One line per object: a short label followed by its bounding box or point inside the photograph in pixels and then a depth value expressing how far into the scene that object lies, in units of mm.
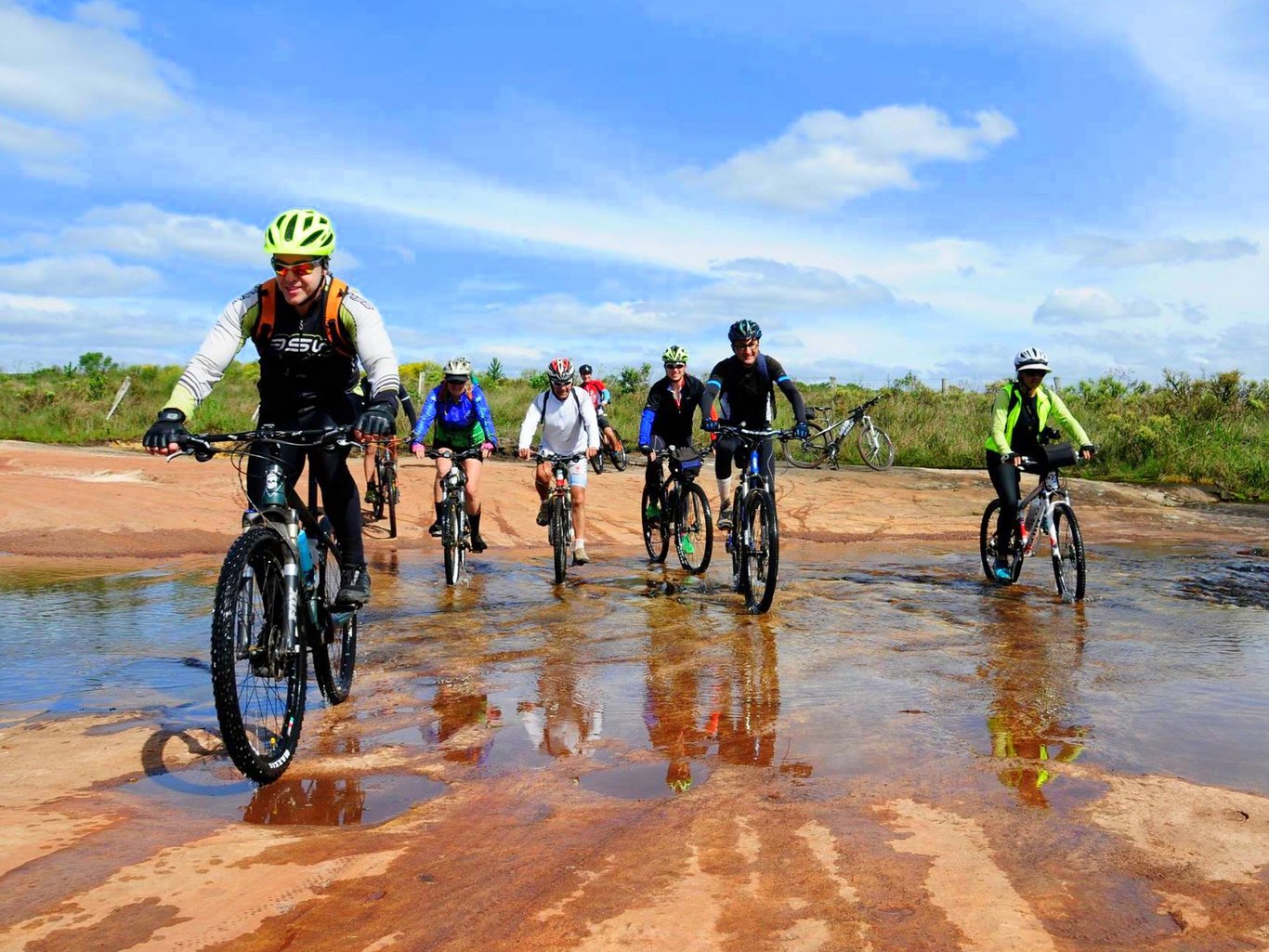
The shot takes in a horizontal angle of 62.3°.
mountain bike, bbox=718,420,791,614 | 8141
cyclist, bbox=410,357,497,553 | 10383
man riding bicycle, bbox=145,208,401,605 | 4836
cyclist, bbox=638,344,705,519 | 10883
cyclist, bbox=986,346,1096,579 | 9539
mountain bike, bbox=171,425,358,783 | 3910
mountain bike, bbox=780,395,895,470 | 23391
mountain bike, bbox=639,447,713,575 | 10188
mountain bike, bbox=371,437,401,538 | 13273
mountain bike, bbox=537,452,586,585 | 9852
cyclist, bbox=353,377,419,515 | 13789
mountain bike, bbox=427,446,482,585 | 9727
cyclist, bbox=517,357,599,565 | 10539
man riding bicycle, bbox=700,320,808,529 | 9594
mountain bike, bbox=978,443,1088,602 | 8867
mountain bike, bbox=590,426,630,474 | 20797
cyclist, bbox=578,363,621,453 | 19750
